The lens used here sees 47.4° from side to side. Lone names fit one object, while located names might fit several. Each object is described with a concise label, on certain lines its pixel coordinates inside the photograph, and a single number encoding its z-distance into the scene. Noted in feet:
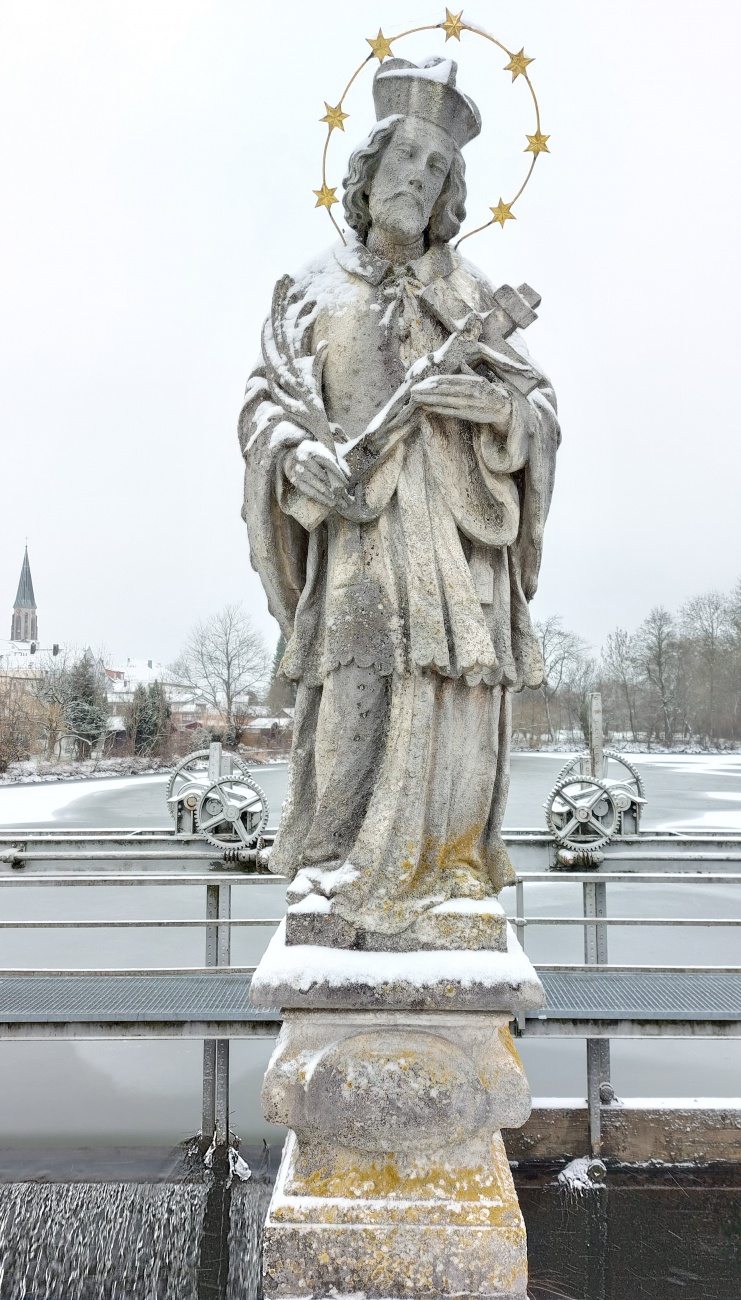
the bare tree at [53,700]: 129.59
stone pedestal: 7.46
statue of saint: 8.66
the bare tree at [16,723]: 117.39
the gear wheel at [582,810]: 32.53
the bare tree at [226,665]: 176.86
